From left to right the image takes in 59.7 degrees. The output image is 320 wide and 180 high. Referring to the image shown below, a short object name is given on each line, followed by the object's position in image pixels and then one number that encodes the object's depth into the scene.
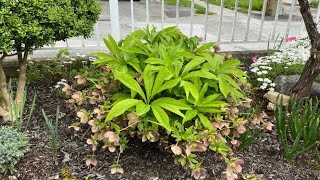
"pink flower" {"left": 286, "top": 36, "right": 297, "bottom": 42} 3.07
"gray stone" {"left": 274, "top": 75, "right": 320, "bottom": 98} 2.46
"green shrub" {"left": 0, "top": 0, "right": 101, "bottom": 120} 1.63
